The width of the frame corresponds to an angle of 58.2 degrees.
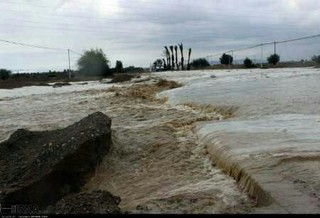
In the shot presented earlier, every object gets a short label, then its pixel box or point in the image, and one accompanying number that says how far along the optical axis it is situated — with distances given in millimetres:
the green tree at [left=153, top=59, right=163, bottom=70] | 57153
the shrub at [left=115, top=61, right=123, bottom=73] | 50191
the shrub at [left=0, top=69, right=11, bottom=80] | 40437
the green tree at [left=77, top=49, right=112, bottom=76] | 44614
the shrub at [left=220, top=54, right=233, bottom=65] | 43740
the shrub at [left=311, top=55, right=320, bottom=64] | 33025
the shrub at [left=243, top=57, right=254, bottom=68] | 37106
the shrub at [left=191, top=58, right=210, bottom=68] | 51175
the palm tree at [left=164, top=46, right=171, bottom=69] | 52043
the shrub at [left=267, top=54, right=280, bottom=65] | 35775
